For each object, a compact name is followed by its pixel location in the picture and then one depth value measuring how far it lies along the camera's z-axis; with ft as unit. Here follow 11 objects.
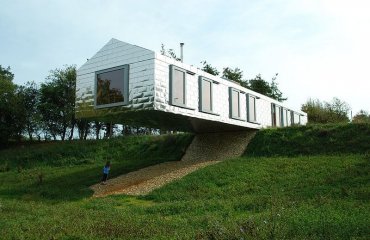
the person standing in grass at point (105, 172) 71.97
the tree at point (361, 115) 146.65
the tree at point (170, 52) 163.12
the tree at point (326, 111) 149.02
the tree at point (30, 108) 144.77
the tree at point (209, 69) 163.20
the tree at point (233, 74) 163.43
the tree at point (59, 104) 151.43
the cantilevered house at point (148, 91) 66.49
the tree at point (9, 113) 139.23
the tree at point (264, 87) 162.20
